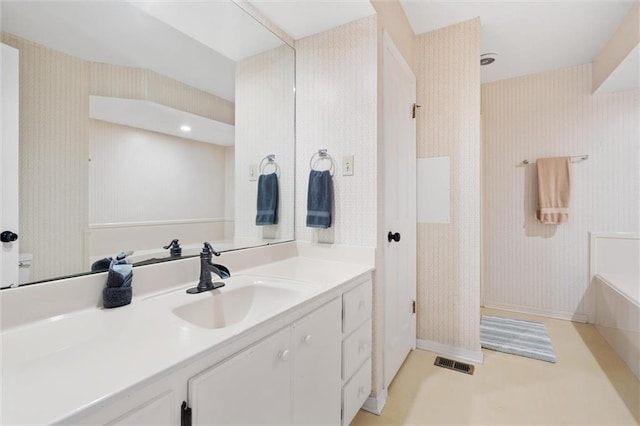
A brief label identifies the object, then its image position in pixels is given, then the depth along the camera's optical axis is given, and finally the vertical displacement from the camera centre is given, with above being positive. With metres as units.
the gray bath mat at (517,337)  2.32 -1.08
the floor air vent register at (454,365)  2.08 -1.09
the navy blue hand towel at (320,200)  1.73 +0.08
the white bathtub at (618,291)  2.09 -0.62
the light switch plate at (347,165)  1.72 +0.28
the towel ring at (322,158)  1.79 +0.34
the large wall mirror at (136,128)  0.90 +0.34
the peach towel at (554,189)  2.91 +0.24
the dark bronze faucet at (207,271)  1.18 -0.24
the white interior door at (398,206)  1.79 +0.05
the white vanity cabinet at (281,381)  0.72 -0.50
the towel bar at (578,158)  2.91 +0.54
